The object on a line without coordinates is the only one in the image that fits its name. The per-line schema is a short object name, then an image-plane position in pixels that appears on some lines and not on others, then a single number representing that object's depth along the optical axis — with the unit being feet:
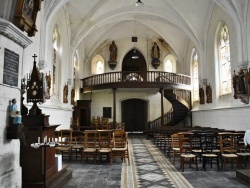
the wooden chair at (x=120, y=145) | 26.20
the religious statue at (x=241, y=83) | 34.12
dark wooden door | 75.97
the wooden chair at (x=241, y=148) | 23.18
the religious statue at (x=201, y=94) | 54.14
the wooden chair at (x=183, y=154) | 22.81
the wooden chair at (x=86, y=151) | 26.30
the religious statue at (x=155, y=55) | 73.82
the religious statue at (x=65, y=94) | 49.71
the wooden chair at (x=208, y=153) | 22.90
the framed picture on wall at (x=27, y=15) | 14.80
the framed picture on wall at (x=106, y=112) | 73.41
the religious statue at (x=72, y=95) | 56.29
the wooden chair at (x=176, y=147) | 25.62
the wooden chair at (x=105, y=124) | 60.16
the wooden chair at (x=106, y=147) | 26.13
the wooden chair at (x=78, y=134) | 32.61
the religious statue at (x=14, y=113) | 14.74
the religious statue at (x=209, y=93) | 49.78
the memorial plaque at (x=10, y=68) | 14.46
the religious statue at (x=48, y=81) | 37.96
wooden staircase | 64.49
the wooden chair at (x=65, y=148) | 26.84
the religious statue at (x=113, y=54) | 73.72
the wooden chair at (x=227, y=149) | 22.79
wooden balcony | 60.54
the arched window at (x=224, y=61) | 43.50
